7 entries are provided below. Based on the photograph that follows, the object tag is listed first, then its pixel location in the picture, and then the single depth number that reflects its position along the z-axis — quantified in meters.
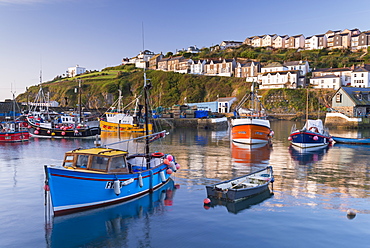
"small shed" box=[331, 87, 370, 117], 77.88
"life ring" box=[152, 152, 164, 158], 22.19
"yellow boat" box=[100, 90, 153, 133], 64.71
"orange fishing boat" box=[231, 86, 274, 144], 42.84
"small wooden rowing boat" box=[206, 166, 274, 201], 17.47
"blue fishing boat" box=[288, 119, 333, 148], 39.91
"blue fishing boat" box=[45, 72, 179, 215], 14.38
